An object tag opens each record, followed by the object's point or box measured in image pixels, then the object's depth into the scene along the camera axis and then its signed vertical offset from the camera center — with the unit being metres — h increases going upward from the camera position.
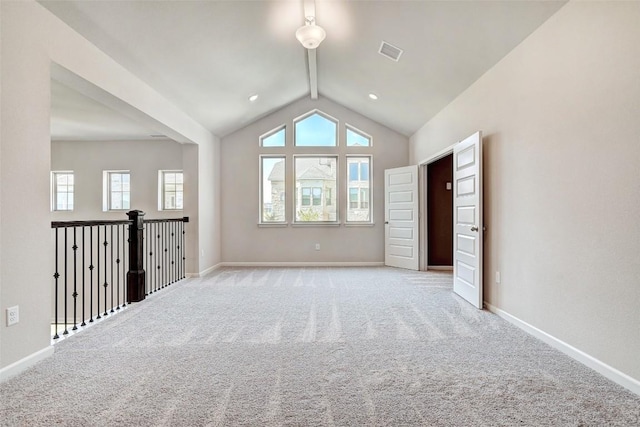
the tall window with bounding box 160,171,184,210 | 7.19 +0.55
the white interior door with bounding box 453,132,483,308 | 3.69 -0.05
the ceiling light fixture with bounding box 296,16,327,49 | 3.36 +1.79
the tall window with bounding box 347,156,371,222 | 6.84 +0.54
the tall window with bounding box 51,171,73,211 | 7.25 +0.57
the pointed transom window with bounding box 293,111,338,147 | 6.82 +1.70
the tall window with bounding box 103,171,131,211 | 7.21 +0.56
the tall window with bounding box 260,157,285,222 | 6.82 +0.53
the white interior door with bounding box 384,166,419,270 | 6.12 -0.04
